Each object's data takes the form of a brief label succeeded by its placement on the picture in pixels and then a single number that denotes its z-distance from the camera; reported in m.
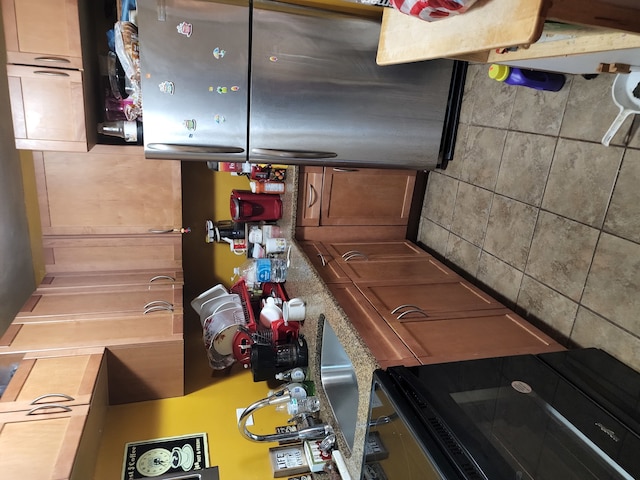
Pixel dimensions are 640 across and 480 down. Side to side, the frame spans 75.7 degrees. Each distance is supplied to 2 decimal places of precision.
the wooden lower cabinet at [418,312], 1.01
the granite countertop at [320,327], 0.98
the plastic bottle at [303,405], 1.35
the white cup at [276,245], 1.71
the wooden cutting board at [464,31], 0.51
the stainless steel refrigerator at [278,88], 1.22
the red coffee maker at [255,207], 1.75
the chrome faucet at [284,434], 1.22
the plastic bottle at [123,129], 1.57
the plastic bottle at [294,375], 1.42
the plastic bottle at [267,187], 1.72
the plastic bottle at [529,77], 1.05
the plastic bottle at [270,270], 1.77
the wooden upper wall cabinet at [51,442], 1.02
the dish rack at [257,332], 1.52
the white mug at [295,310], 1.46
